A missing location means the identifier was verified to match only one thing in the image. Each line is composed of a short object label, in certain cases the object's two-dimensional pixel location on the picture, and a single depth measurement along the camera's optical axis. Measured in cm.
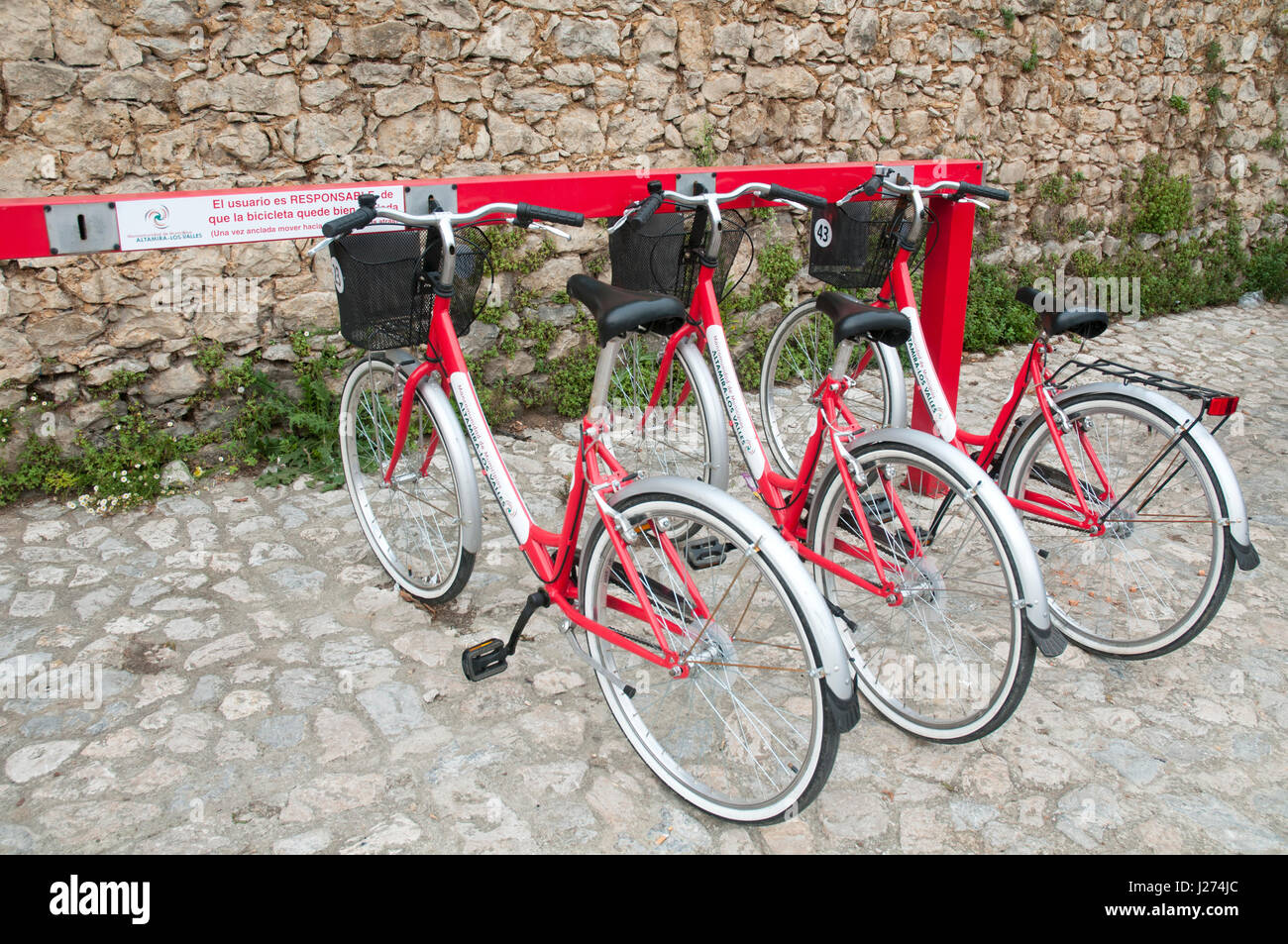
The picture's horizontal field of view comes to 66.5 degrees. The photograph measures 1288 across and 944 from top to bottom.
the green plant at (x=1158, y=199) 772
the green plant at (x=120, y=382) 424
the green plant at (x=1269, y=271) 834
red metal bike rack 257
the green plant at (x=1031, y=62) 669
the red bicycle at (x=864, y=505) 247
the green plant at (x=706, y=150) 546
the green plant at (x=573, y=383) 525
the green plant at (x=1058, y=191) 710
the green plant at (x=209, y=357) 437
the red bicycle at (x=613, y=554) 223
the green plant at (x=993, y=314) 655
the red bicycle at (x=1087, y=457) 283
